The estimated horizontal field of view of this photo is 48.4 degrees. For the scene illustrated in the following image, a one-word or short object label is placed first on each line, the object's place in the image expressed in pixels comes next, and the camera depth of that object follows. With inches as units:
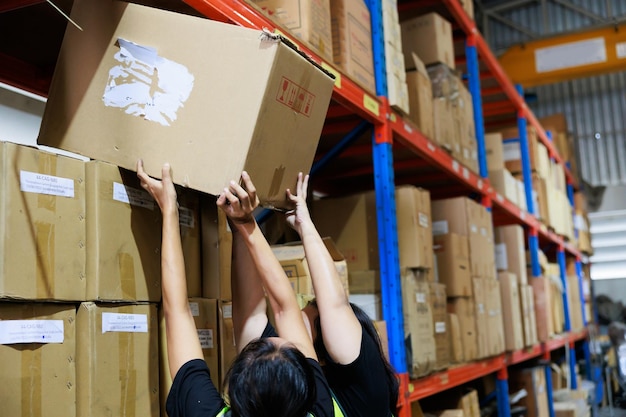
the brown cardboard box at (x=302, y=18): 112.8
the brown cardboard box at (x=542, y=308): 256.4
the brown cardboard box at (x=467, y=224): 182.4
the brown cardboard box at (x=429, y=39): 181.5
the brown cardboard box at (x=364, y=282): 144.6
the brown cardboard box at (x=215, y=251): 89.6
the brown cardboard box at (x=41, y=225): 65.6
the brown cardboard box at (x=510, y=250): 234.7
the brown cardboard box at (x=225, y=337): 87.7
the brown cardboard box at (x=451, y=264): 171.9
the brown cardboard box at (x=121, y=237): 73.8
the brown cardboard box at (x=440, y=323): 153.9
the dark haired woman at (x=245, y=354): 61.8
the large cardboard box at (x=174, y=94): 78.6
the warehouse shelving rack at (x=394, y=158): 128.8
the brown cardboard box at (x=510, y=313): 210.4
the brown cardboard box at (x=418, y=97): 165.5
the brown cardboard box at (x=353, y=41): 129.2
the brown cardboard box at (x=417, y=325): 140.7
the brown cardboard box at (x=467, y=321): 172.4
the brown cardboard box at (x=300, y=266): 114.9
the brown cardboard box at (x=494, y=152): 239.5
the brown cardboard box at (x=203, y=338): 80.3
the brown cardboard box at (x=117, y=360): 70.3
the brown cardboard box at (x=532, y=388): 236.1
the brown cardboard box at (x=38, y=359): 64.1
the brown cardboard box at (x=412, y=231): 148.5
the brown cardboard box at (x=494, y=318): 190.2
